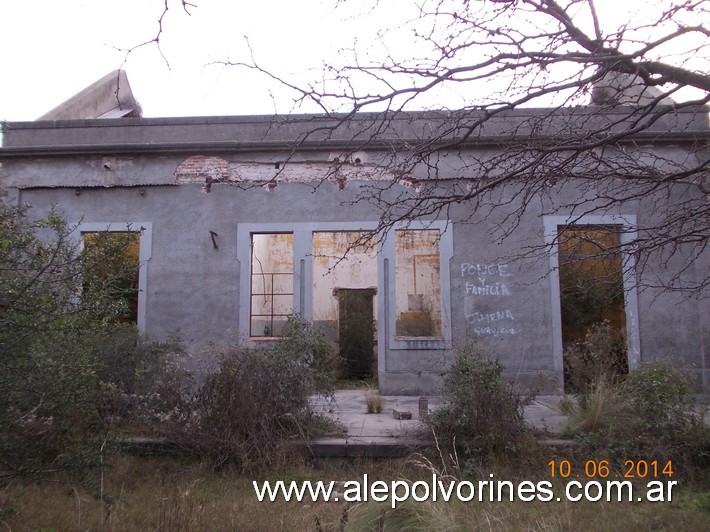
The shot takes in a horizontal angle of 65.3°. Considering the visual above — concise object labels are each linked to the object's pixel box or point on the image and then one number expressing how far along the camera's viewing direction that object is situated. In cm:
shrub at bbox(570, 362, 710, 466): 529
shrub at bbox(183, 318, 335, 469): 560
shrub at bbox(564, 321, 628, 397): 661
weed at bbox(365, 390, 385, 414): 807
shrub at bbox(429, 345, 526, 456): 549
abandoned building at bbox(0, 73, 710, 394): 966
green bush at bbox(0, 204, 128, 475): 344
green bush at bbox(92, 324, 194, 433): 574
